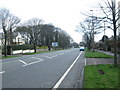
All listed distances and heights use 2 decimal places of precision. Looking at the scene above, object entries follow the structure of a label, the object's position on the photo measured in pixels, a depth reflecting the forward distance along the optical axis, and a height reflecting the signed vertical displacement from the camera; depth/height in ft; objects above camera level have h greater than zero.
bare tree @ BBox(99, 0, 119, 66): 35.55 +7.08
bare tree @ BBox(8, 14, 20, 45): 104.12 +17.32
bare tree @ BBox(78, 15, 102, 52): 134.39 +15.14
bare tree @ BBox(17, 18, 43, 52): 156.87 +20.73
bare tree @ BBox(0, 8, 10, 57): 98.21 +19.14
